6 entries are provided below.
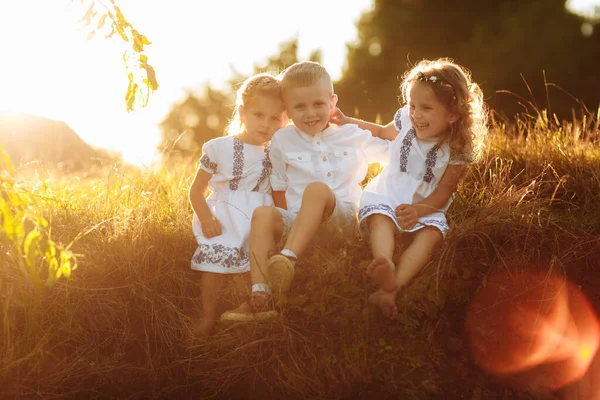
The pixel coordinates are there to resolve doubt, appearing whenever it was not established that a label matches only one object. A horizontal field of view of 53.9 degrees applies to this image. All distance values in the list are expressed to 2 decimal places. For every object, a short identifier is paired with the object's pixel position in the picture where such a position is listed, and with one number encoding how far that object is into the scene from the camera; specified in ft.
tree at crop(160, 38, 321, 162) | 73.15
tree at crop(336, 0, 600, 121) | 37.68
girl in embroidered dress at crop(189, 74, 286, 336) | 11.31
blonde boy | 10.20
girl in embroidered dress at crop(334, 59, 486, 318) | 10.64
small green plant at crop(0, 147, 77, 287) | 5.92
